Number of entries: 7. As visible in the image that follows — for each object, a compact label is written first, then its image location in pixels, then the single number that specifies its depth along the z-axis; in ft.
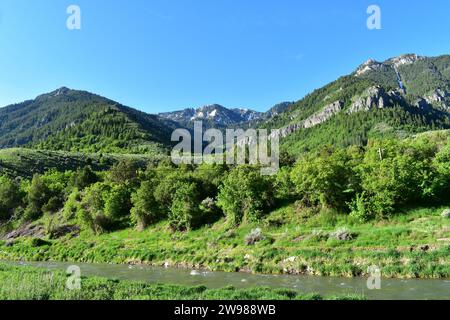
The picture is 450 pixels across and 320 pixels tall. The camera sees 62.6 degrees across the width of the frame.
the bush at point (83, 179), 350.02
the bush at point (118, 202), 264.93
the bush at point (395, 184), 166.71
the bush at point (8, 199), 354.33
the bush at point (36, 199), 329.11
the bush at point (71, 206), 298.58
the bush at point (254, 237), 171.08
